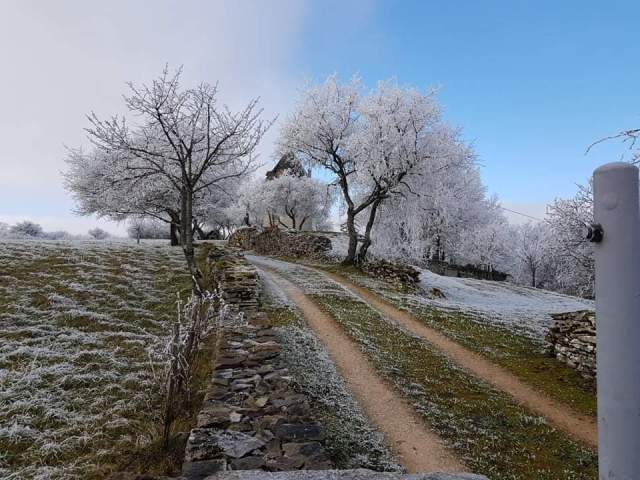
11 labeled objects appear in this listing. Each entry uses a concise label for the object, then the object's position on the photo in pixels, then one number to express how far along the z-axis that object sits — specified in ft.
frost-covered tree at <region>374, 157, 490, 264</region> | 56.85
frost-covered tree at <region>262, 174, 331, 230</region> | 122.31
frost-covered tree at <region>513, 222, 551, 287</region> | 103.45
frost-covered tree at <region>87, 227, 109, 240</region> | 176.14
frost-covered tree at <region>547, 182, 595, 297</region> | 52.90
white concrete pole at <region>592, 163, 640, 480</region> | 4.34
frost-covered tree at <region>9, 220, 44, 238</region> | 125.80
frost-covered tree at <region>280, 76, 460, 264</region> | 53.42
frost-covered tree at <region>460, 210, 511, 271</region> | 90.89
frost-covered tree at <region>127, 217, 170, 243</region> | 159.12
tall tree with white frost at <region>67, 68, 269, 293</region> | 31.68
